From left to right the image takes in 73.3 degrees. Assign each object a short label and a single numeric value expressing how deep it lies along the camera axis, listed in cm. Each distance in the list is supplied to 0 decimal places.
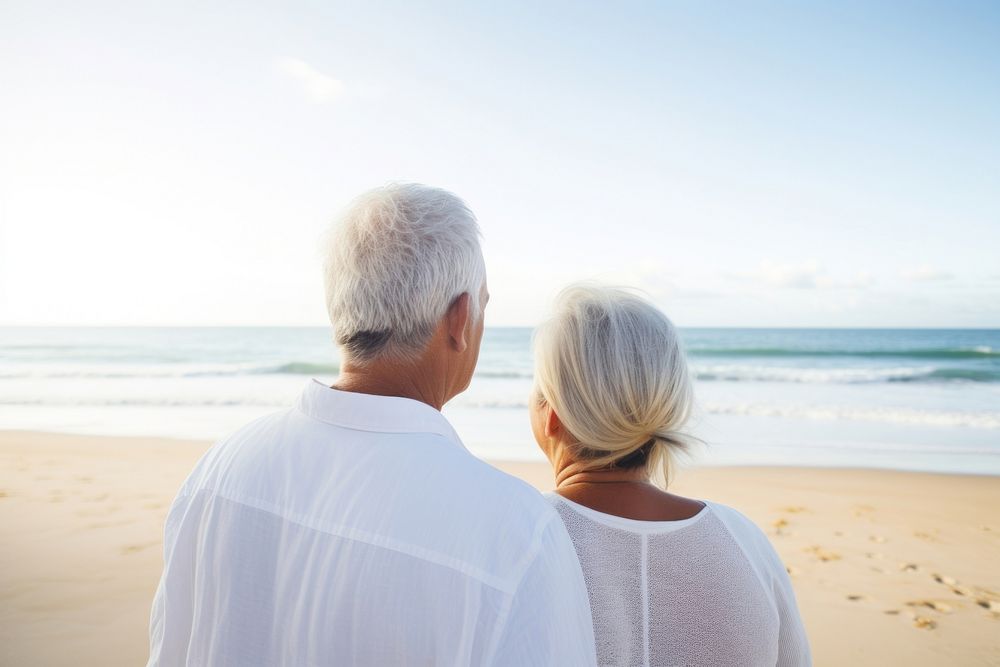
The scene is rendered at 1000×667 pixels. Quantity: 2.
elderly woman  148
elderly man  91
